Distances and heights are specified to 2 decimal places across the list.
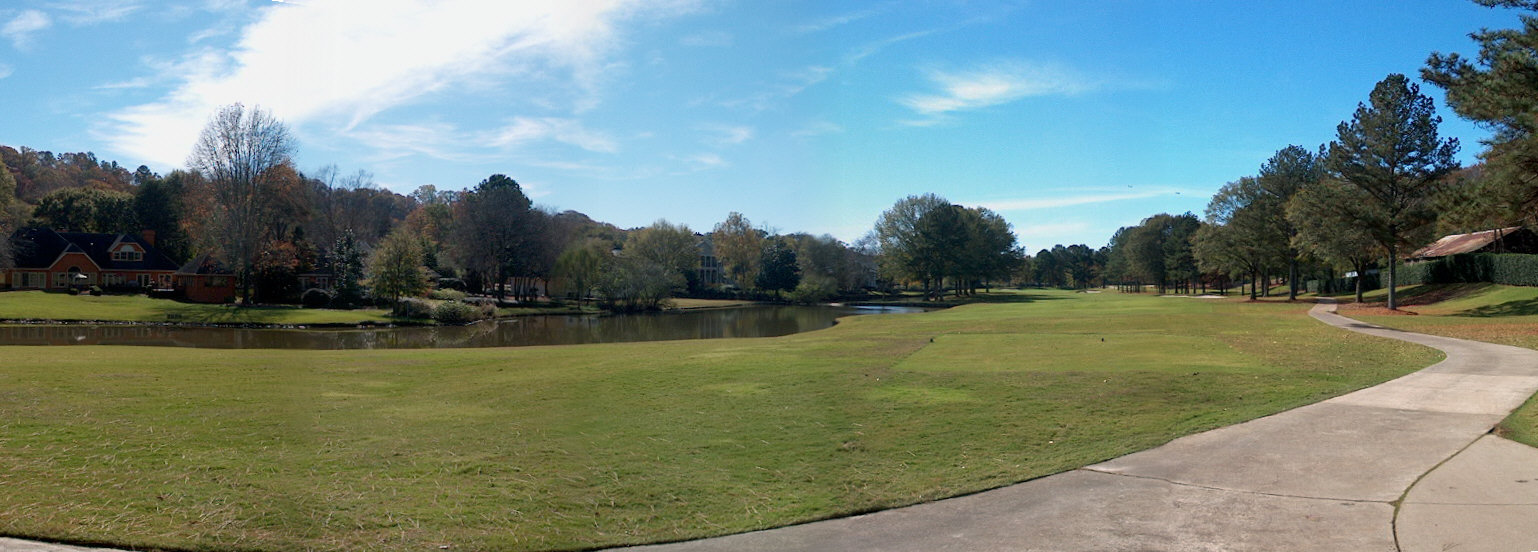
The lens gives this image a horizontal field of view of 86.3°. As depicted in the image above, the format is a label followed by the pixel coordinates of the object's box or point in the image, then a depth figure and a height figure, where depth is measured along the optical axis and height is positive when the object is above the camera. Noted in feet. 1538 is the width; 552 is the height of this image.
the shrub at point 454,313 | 169.07 -5.66
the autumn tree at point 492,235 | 230.27 +14.44
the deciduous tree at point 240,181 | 162.50 +23.17
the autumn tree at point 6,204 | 169.48 +18.90
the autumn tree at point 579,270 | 225.76 +4.30
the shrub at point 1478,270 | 132.26 +1.76
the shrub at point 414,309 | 172.65 -4.71
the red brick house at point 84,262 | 197.36 +6.83
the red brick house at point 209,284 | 192.65 +0.99
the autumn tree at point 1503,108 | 69.05 +15.71
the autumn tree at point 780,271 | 309.22 +4.96
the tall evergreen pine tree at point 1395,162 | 122.62 +18.14
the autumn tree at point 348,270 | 187.52 +3.98
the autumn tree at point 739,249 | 357.82 +15.51
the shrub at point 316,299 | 184.34 -2.61
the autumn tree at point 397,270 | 175.73 +3.62
